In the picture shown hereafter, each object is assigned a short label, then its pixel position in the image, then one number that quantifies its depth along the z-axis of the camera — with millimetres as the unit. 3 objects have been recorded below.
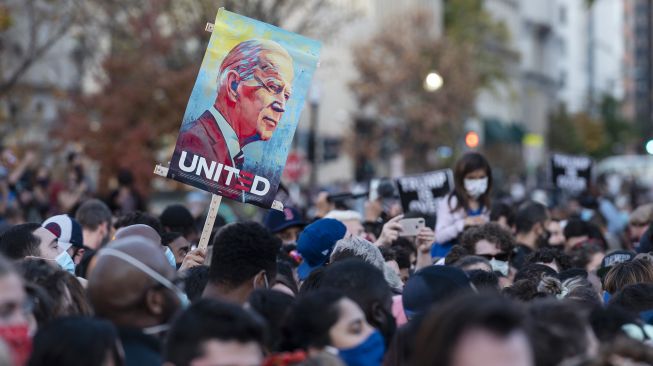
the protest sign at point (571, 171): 21625
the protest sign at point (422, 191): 14562
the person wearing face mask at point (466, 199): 12062
